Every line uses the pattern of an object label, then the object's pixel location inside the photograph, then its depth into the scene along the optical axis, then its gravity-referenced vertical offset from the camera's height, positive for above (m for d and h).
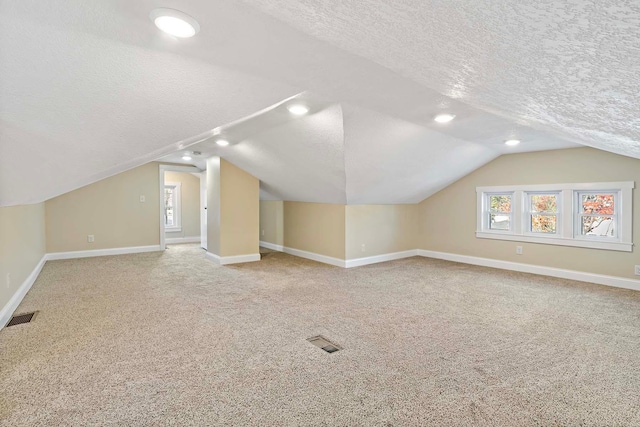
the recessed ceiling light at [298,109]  3.09 +0.95
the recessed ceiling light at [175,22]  1.32 +0.78
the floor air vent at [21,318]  3.06 -1.09
